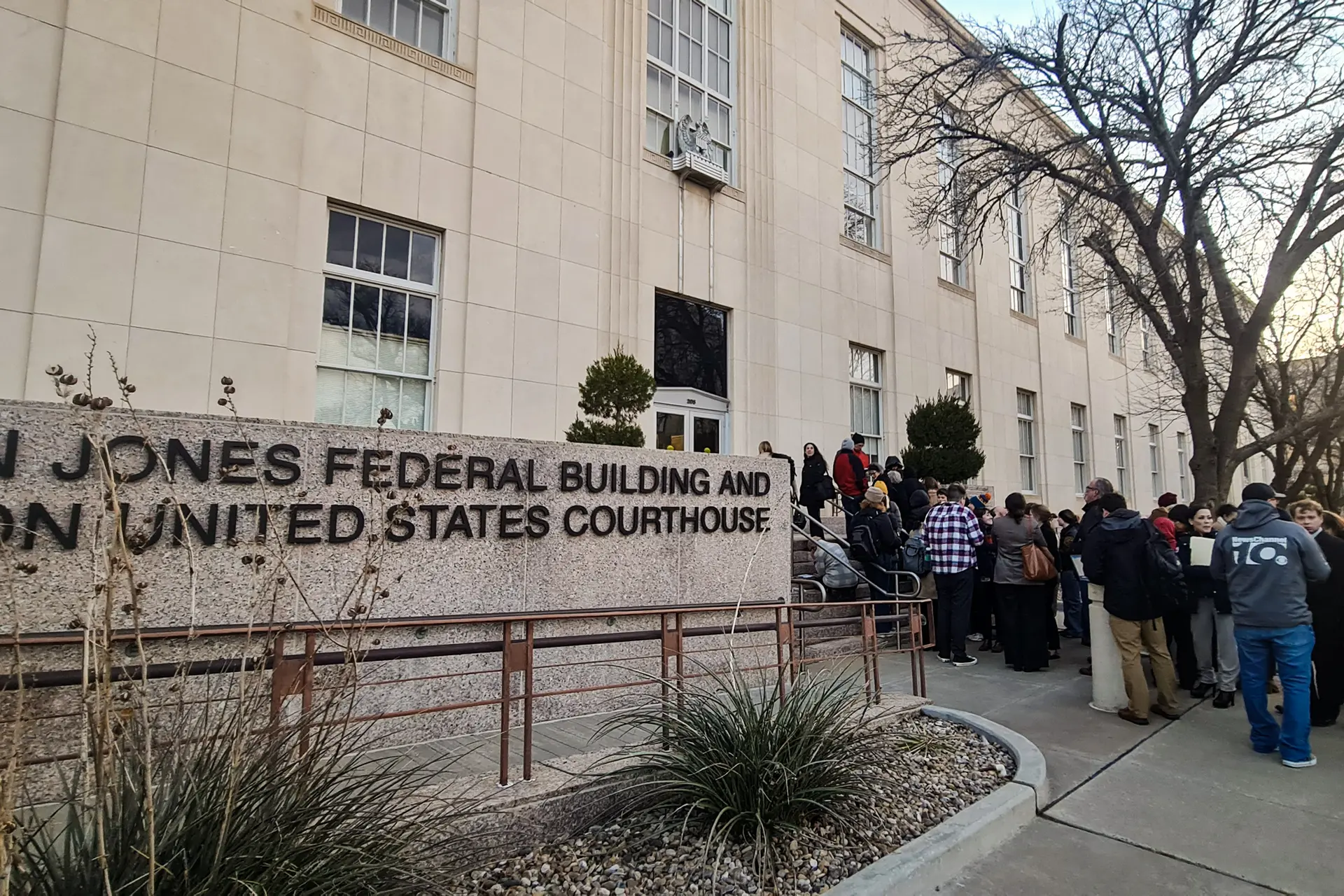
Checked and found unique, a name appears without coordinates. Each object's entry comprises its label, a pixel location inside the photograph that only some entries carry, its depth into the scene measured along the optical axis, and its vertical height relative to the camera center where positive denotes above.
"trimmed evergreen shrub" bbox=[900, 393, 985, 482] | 14.40 +1.59
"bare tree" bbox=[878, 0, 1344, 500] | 11.88 +6.64
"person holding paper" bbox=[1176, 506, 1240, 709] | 6.68 -0.90
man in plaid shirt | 8.24 -0.47
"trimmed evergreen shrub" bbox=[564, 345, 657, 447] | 8.27 +1.40
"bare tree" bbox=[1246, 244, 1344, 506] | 19.86 +5.27
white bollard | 6.46 -1.25
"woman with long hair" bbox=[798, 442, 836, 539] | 11.24 +0.58
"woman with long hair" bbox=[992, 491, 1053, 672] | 7.93 -0.71
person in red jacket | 10.98 +0.66
